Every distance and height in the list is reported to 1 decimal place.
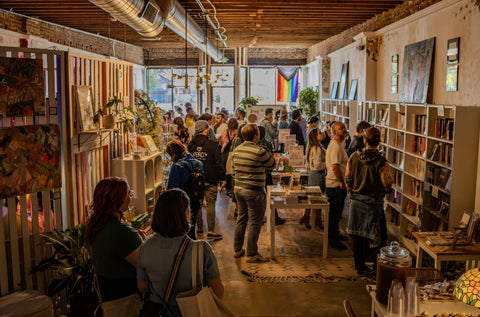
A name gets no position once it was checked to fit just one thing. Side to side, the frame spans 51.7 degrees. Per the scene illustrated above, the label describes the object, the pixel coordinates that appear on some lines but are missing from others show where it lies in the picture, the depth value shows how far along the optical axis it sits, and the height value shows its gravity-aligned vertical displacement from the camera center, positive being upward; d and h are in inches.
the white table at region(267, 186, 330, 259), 249.9 -50.3
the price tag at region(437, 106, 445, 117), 236.2 -1.6
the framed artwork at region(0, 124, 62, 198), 157.2 -17.3
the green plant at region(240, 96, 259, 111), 740.0 +9.2
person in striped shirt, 236.2 -34.1
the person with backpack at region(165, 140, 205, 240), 232.5 -30.5
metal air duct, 207.8 +45.0
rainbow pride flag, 827.4 +40.6
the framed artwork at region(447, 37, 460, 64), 241.6 +28.3
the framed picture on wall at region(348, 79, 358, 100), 437.7 +15.5
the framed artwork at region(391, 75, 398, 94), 336.8 +16.0
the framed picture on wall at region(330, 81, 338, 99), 541.0 +19.2
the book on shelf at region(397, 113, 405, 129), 297.8 -7.9
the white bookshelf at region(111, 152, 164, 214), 240.7 -32.5
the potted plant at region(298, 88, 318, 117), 664.4 +8.4
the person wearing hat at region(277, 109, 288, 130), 497.0 -13.8
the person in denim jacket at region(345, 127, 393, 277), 215.2 -36.4
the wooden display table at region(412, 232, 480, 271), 175.0 -51.3
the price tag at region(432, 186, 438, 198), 241.1 -41.0
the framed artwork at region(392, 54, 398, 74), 336.2 +29.5
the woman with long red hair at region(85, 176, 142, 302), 124.3 -34.2
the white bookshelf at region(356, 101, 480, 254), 221.1 -29.1
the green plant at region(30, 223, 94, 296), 165.6 -53.1
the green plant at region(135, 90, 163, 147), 313.6 -8.9
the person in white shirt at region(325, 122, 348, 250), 256.5 -36.9
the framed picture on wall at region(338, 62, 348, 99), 480.7 +24.9
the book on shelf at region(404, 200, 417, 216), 280.4 -57.6
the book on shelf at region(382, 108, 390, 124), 327.6 -6.0
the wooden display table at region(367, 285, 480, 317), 128.0 -52.3
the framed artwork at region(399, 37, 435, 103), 275.6 +21.3
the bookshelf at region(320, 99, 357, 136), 437.7 -4.2
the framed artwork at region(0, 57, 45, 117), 158.1 +6.4
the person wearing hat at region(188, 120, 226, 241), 273.1 -27.9
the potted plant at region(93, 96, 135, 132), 211.9 -3.5
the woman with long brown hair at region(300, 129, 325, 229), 284.2 -30.2
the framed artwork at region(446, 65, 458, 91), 244.2 +14.8
